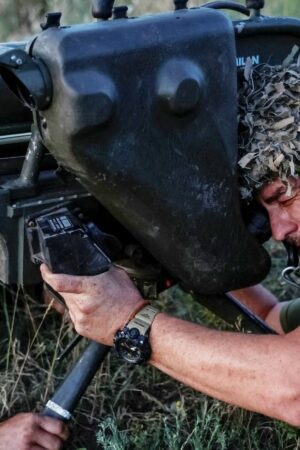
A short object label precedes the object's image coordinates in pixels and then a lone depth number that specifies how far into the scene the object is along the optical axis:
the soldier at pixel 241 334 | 2.04
